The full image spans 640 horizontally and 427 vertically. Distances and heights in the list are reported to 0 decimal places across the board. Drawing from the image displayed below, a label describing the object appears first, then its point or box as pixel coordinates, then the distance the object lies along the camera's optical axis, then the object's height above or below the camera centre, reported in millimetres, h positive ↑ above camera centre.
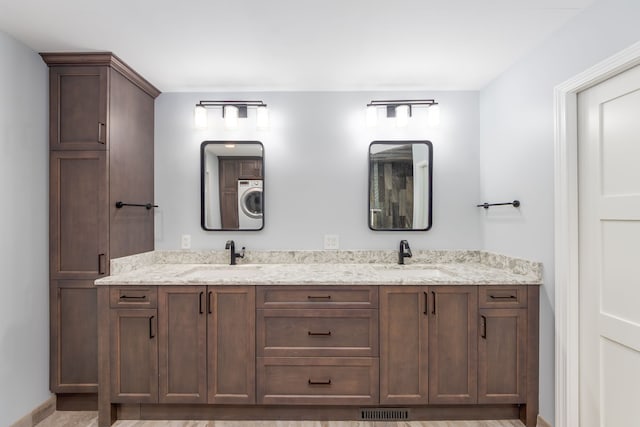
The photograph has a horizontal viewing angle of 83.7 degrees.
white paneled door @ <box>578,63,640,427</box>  1561 -174
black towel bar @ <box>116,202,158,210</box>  2348 +73
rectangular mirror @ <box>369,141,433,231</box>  2838 +210
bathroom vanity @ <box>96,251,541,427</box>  2150 -769
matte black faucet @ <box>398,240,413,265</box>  2713 -283
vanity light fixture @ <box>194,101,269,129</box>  2771 +804
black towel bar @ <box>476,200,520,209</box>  2303 +70
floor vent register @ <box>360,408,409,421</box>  2205 -1237
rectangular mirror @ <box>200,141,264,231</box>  2844 +215
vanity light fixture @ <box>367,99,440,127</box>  2762 +809
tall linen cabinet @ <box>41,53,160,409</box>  2254 +60
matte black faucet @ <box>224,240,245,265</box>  2754 -294
